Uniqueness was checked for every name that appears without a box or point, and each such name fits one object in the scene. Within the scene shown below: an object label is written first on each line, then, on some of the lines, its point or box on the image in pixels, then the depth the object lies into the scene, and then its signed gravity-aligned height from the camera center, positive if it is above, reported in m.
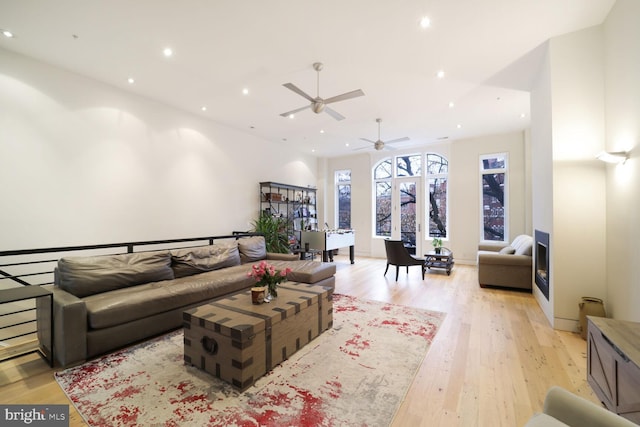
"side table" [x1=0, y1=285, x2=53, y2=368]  2.19 -0.65
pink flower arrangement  2.64 -0.61
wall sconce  2.51 +0.53
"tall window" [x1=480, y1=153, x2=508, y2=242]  6.71 +0.44
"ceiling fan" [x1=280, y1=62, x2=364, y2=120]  3.41 +1.51
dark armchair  5.35 -0.85
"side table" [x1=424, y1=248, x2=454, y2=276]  5.92 -1.07
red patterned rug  1.74 -1.31
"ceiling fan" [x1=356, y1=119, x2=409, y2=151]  5.23 +1.38
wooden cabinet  1.38 -0.89
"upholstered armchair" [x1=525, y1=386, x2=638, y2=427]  1.00 -0.81
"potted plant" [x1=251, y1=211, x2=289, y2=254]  6.17 -0.36
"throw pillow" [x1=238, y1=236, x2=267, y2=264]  4.64 -0.60
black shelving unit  6.95 +0.30
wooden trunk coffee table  2.01 -0.98
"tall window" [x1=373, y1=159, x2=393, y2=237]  8.35 +0.61
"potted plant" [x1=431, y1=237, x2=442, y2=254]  6.19 -0.73
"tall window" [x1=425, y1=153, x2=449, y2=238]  7.48 +0.59
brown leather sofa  2.33 -0.82
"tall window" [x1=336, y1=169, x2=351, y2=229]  9.08 +0.57
